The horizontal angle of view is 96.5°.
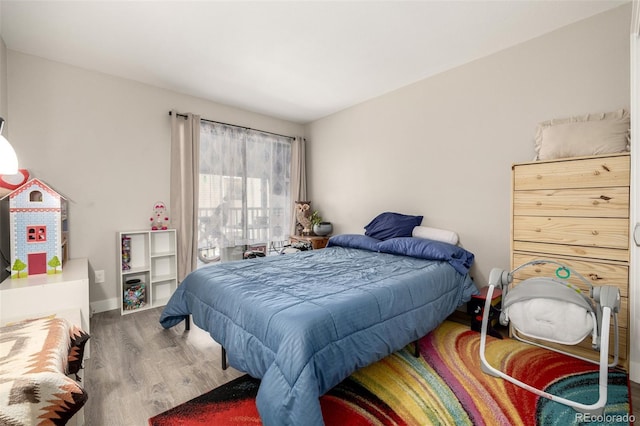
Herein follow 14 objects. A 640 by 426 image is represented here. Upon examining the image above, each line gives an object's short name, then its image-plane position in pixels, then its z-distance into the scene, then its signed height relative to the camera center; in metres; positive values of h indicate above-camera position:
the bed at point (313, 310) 1.34 -0.63
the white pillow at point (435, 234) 3.07 -0.28
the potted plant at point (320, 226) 4.43 -0.27
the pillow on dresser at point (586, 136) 2.03 +0.55
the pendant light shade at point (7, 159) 1.36 +0.24
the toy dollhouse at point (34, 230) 2.27 -0.18
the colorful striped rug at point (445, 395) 1.55 -1.13
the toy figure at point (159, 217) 3.51 -0.10
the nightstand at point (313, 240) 4.29 -0.48
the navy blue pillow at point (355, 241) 3.34 -0.40
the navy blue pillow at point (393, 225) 3.38 -0.20
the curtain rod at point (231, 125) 3.63 +1.20
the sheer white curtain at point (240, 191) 3.90 +0.26
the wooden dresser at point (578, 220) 1.95 -0.09
